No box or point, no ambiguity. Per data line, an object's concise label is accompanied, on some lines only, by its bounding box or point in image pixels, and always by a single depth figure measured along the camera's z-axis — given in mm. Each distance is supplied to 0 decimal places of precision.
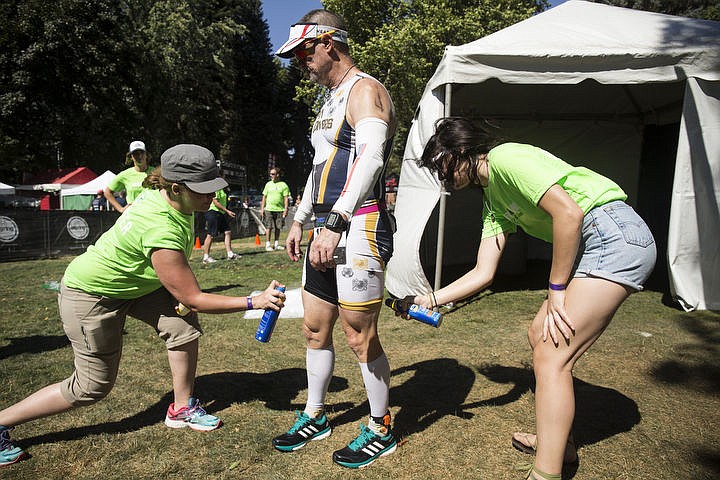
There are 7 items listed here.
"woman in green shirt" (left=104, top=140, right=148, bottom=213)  6895
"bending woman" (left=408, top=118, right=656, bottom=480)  2111
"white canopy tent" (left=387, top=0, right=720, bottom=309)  5609
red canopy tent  24953
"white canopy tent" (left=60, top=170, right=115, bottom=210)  23078
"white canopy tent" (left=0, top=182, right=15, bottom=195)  21850
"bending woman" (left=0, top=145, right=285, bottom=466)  2520
